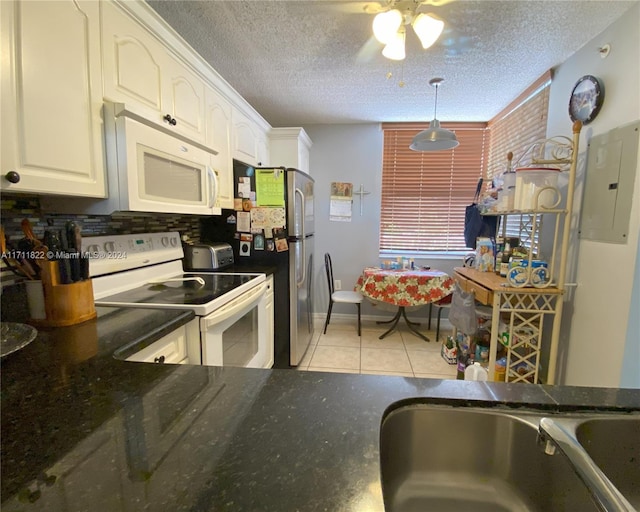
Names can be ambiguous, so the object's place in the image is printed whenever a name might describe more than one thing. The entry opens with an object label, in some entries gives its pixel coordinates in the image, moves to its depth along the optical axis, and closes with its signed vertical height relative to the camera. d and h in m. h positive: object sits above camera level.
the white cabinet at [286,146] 3.10 +0.78
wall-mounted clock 1.83 +0.82
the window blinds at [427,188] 3.59 +0.46
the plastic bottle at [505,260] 2.28 -0.23
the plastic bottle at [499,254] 2.44 -0.20
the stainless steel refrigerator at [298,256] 2.44 -0.28
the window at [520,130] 2.46 +0.92
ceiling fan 1.47 +1.00
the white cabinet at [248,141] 2.42 +0.71
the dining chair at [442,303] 3.26 -0.80
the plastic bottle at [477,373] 1.28 -0.61
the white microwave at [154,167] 1.25 +0.26
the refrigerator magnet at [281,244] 2.45 -0.17
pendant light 2.42 +0.72
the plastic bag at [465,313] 2.26 -0.64
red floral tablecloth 3.07 -0.61
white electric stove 1.41 -0.37
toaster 2.22 -0.26
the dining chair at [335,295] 3.30 -0.78
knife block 1.04 -0.28
